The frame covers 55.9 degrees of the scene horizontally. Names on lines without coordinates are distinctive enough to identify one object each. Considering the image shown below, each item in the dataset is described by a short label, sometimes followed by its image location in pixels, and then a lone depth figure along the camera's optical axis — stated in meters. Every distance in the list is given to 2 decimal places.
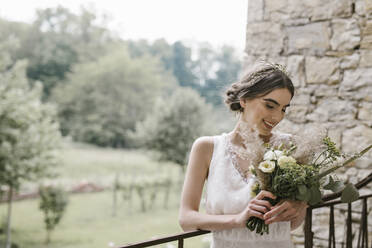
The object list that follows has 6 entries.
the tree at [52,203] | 8.95
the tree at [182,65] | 15.48
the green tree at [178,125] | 12.00
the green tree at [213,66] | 13.05
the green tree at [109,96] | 17.12
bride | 1.26
